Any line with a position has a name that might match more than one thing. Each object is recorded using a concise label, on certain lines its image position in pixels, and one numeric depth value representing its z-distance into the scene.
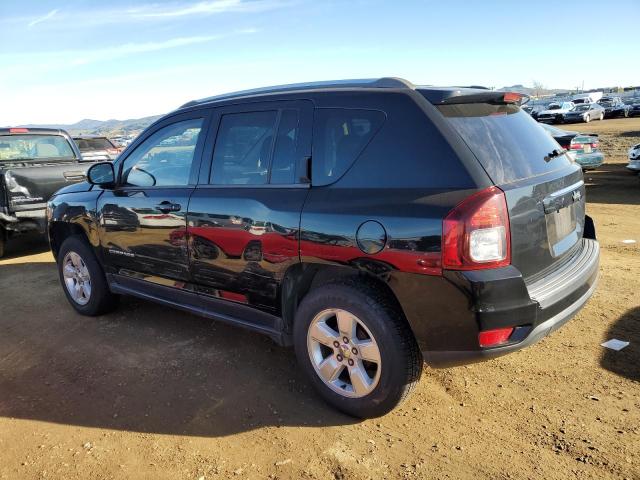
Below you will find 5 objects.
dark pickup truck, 7.30
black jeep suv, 2.55
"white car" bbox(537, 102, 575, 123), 38.28
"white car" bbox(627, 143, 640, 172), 11.31
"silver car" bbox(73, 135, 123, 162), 13.29
